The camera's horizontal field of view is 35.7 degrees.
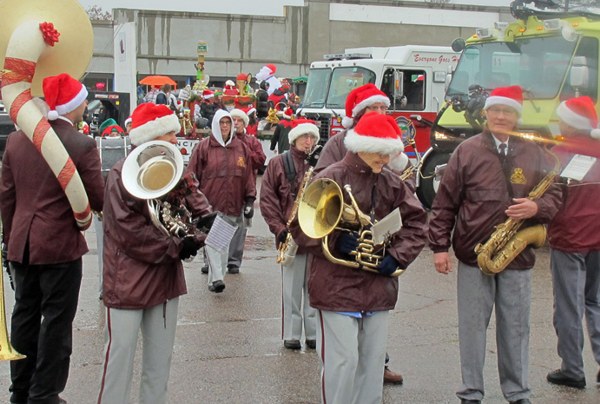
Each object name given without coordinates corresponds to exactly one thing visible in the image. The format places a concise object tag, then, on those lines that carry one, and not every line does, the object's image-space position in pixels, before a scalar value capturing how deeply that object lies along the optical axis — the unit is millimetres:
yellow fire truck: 12180
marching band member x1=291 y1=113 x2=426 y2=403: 5062
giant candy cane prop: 5371
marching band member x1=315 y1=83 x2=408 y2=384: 6484
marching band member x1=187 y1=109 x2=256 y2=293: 9688
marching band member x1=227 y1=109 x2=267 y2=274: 10402
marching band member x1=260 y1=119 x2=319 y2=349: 7375
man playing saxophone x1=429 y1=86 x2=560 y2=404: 5766
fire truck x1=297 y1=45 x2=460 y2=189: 18391
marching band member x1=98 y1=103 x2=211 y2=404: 5020
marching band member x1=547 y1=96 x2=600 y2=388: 6465
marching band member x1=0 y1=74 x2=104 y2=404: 5504
